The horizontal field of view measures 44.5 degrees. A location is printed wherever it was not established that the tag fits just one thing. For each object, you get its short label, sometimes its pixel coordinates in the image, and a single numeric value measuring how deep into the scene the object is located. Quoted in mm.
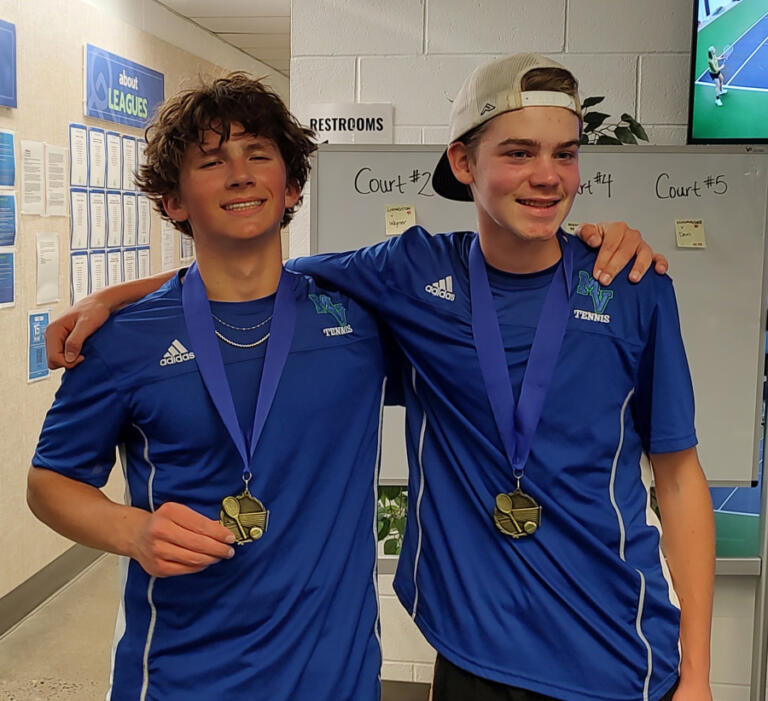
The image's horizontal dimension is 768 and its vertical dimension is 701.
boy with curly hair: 1320
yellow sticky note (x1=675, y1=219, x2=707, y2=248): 2611
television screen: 2830
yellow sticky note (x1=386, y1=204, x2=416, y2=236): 2666
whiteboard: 2609
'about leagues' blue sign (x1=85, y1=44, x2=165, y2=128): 4418
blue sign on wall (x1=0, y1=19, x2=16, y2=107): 3596
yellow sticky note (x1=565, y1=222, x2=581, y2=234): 2586
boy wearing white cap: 1347
